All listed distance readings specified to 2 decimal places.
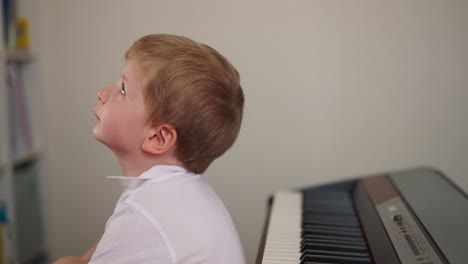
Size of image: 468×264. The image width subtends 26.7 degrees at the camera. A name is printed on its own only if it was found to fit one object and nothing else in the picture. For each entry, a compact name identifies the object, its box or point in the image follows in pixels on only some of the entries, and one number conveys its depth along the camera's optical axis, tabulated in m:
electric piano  1.29
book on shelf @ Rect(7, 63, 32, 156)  2.31
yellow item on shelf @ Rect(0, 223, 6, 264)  2.17
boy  1.24
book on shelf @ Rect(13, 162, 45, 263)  2.33
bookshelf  2.17
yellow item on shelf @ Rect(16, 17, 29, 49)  2.34
